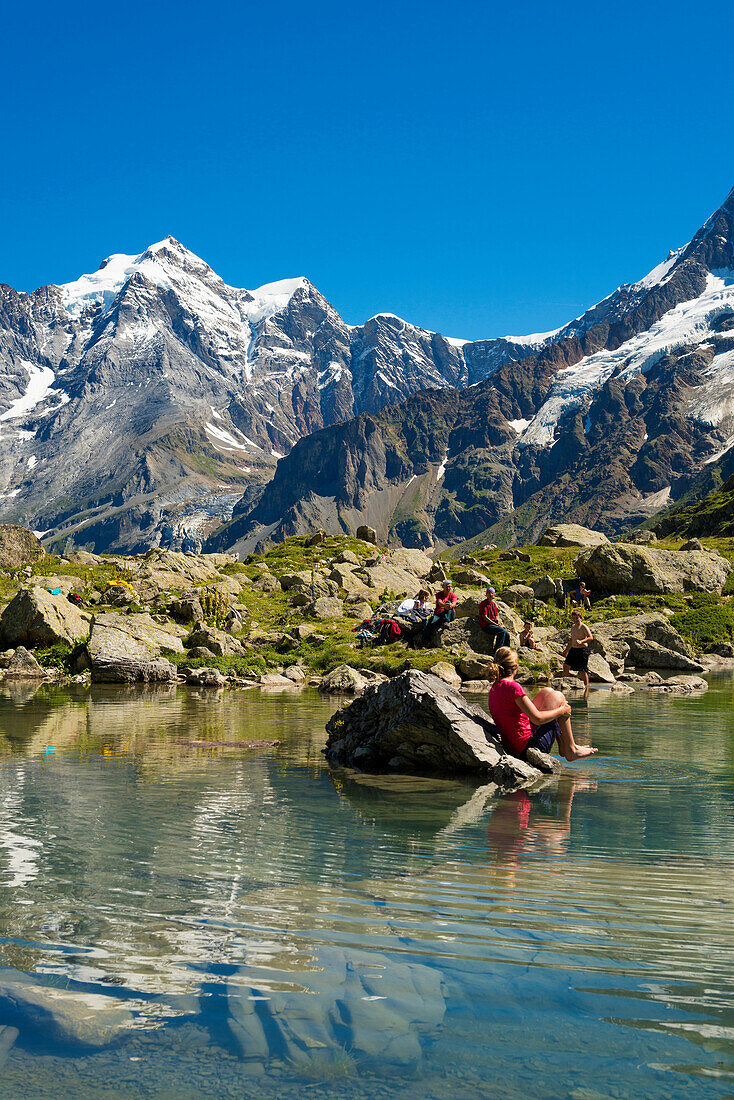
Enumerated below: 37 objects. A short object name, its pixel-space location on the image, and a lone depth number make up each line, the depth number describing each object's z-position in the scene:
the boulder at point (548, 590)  52.09
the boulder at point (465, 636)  36.97
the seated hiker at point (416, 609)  38.66
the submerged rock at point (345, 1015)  5.81
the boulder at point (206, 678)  33.72
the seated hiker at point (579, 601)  48.79
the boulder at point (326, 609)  45.95
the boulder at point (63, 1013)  6.06
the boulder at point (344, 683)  31.20
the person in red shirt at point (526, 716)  17.12
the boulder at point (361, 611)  45.59
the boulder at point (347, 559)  61.19
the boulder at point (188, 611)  43.97
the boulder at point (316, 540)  73.62
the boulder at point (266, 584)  54.38
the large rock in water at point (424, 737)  16.39
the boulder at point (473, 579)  55.47
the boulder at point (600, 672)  34.19
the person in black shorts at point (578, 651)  31.44
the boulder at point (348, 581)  51.39
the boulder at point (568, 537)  76.94
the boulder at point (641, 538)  79.74
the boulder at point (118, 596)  46.72
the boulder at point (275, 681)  33.78
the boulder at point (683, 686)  31.15
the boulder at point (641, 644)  39.25
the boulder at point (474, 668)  33.72
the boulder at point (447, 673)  32.59
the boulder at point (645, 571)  54.09
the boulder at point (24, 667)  35.88
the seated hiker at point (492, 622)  33.22
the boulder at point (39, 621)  38.12
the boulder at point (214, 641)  38.09
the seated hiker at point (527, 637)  34.47
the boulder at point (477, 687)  30.79
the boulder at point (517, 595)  50.12
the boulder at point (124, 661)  34.84
